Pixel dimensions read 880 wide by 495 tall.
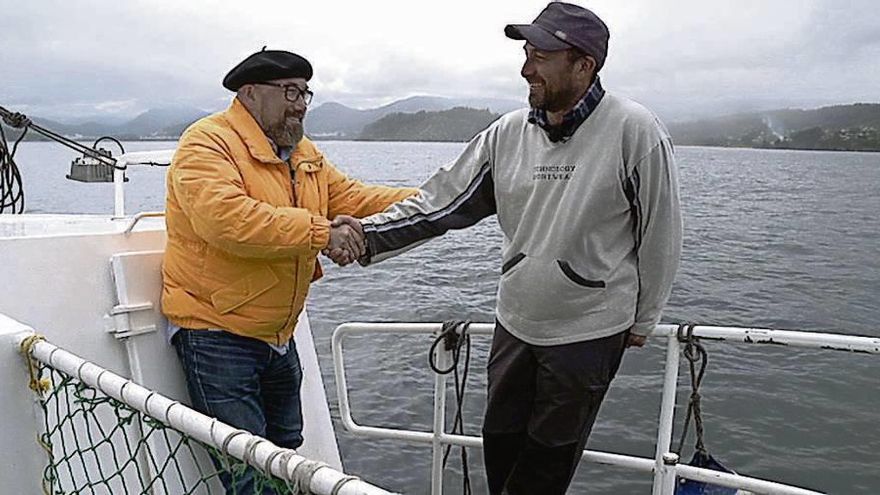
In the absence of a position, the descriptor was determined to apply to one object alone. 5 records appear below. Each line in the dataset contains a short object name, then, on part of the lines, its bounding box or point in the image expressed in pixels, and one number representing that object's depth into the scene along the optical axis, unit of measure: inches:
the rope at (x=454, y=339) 113.3
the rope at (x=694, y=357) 101.7
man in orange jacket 90.2
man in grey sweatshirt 87.7
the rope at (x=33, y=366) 63.9
